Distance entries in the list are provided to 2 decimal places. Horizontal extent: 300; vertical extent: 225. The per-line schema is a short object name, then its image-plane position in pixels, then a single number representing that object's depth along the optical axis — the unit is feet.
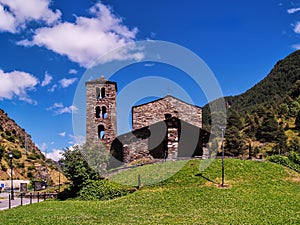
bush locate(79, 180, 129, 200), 73.62
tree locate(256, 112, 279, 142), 211.31
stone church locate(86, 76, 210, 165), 105.43
